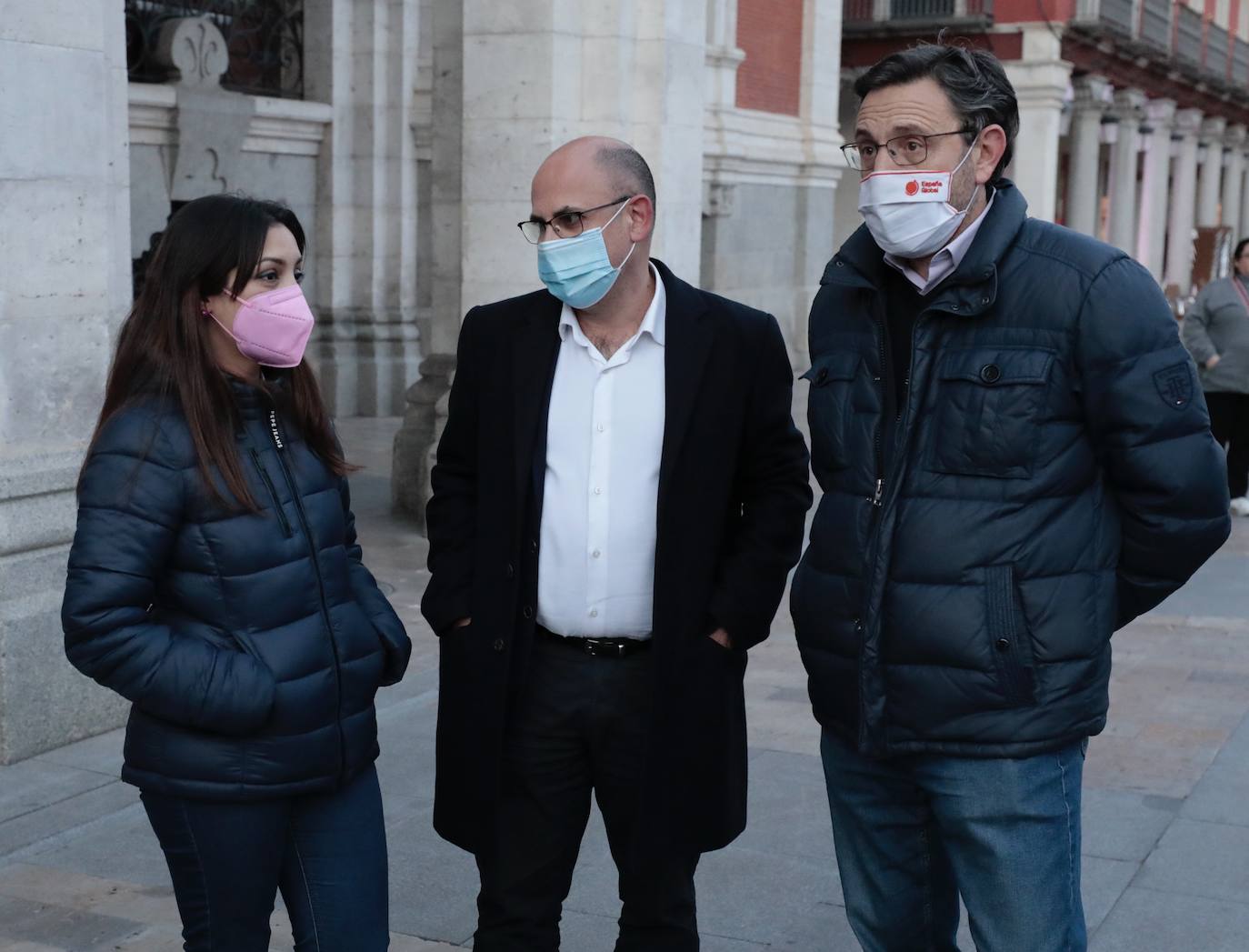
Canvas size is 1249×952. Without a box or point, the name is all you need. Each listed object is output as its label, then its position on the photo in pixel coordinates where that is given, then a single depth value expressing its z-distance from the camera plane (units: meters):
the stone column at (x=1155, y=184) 37.22
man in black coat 3.26
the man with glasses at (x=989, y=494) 2.90
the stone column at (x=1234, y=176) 44.72
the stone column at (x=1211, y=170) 42.22
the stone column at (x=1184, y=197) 39.69
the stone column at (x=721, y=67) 14.97
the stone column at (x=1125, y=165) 34.34
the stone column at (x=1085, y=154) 31.58
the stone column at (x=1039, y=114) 27.89
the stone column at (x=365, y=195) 15.37
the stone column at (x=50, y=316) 5.51
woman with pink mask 2.87
